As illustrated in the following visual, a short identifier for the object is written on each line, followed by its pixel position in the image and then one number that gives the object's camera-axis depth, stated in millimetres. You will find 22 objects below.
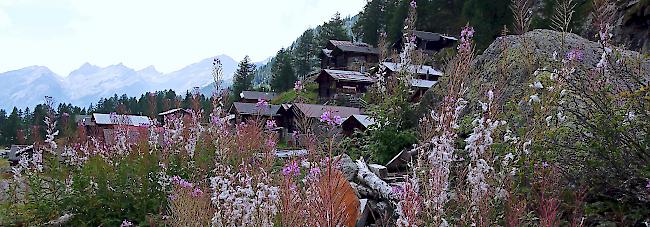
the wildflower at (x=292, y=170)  3141
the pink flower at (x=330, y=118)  4510
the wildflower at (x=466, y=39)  3949
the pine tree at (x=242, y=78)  59469
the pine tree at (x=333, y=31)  59719
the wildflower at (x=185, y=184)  4085
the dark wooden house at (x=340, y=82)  38375
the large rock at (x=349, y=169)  5895
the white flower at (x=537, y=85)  4477
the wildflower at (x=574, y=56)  4895
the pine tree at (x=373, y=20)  51500
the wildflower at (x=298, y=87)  9219
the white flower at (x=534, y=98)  4312
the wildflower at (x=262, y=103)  7828
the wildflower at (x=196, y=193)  3796
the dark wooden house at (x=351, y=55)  49081
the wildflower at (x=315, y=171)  2867
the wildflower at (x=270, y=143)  4973
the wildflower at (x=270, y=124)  6652
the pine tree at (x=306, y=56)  63062
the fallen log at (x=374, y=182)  5364
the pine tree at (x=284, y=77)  56094
